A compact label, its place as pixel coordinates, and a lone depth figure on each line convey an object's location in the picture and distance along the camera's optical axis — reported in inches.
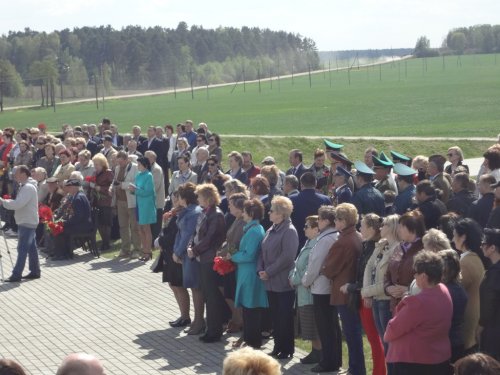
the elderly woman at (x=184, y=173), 708.7
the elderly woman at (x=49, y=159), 887.7
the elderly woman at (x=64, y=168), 813.9
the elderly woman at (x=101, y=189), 782.5
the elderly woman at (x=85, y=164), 814.5
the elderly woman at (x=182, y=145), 853.2
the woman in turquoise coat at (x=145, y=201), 725.3
